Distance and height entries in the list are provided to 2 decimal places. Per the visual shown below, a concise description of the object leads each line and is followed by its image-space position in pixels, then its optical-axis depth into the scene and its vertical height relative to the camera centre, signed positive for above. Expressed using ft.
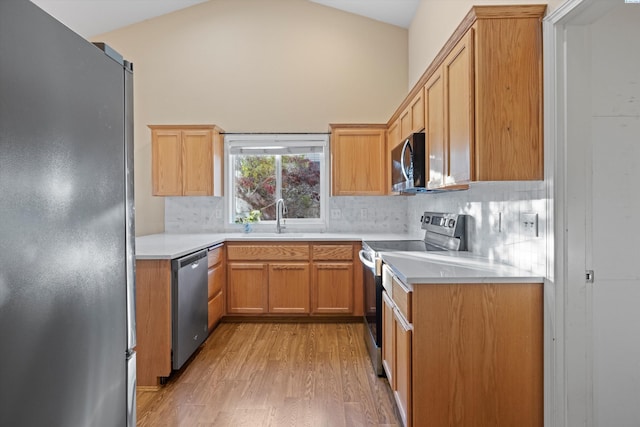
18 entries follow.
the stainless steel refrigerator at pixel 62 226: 2.03 -0.09
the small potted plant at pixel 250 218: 14.69 -0.27
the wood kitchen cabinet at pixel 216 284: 11.12 -2.25
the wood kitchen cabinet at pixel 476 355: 5.46 -2.10
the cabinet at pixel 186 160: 13.19 +1.78
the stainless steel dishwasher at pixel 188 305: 8.46 -2.25
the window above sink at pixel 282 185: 14.78 +1.02
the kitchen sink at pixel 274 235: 12.62 -0.84
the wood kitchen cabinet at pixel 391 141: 11.55 +2.19
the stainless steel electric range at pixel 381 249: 8.45 -0.93
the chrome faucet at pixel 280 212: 14.30 -0.04
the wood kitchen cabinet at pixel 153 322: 8.27 -2.40
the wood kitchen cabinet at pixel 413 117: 8.77 +2.35
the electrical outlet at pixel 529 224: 5.72 -0.23
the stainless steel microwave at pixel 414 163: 8.54 +1.08
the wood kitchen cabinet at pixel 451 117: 5.97 +1.65
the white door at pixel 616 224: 5.28 -0.21
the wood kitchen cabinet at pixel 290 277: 12.50 -2.17
